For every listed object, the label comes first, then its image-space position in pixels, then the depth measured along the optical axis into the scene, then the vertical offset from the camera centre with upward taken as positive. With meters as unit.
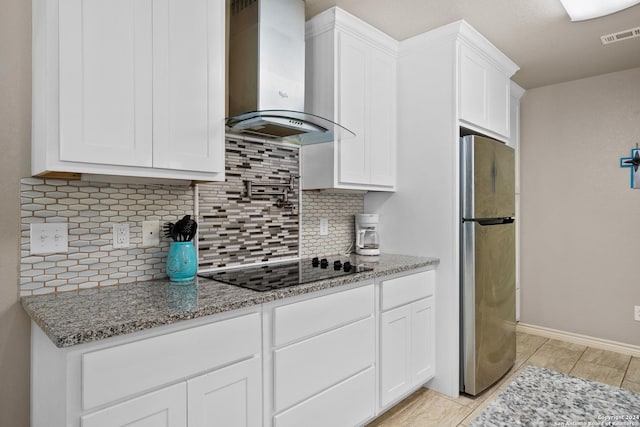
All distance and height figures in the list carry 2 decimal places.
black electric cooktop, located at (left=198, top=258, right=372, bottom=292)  1.77 -0.31
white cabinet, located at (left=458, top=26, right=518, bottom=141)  2.55 +0.94
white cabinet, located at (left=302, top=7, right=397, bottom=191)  2.35 +0.75
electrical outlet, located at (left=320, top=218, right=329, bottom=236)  2.72 -0.08
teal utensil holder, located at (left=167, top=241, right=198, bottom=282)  1.76 -0.21
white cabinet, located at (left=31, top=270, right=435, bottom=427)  1.16 -0.58
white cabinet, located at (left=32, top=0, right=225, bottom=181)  1.32 +0.49
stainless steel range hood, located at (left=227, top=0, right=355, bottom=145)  1.96 +0.77
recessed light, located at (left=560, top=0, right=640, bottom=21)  2.17 +1.19
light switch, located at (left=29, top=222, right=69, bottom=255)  1.51 -0.09
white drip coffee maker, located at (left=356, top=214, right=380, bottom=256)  2.80 -0.13
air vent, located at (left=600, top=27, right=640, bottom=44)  2.56 +1.22
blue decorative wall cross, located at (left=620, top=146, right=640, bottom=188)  3.24 +0.42
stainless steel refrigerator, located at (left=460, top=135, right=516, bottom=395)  2.48 -0.32
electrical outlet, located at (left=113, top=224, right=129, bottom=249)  1.71 -0.09
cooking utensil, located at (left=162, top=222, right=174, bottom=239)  1.85 -0.06
